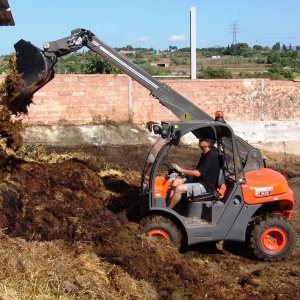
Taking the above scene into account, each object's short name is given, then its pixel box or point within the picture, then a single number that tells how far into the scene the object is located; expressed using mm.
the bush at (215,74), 29828
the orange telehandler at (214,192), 9016
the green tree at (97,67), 21719
